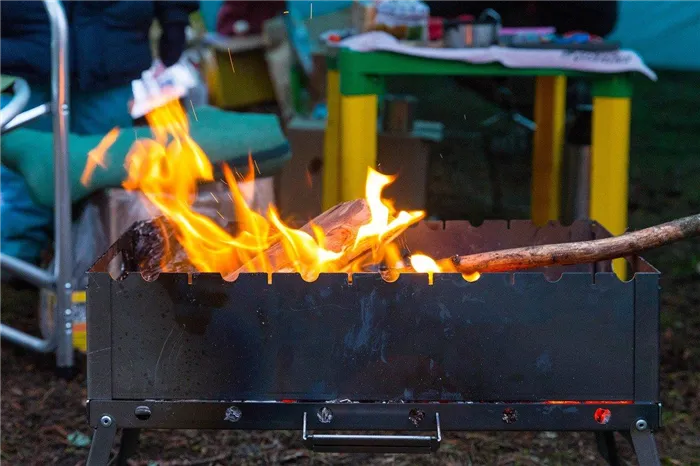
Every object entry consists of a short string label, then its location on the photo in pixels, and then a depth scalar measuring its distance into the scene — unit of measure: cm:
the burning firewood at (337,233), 222
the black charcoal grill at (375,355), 193
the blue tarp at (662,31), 483
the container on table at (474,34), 409
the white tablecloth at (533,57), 388
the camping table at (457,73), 396
